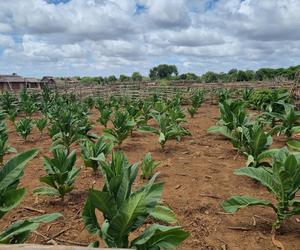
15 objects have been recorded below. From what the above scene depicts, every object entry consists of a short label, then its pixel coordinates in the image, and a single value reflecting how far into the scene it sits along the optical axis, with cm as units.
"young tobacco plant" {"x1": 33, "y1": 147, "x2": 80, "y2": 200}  278
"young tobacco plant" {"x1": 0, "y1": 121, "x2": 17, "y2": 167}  380
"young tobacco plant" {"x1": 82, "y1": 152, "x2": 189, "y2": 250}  151
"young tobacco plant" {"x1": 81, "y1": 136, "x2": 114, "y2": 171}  342
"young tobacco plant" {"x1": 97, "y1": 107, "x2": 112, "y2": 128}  657
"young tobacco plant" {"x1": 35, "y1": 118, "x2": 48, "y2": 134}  630
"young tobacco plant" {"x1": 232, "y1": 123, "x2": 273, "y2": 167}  322
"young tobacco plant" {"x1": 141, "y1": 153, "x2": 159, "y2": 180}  330
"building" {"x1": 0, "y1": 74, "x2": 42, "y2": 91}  2532
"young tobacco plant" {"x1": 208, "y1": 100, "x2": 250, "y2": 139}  441
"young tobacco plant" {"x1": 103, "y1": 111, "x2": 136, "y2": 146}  486
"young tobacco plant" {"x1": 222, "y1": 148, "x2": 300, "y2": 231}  222
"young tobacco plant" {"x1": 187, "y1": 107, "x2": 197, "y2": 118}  884
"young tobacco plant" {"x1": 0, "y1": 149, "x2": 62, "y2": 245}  151
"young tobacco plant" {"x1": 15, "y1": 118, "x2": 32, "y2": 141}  592
